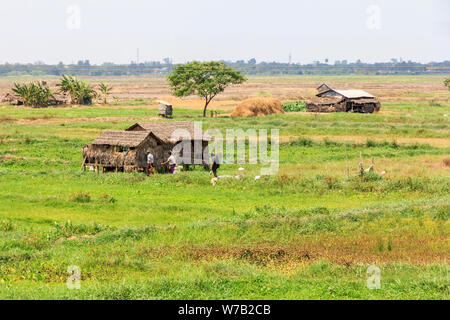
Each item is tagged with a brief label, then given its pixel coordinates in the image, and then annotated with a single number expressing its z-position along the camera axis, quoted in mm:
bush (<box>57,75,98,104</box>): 82438
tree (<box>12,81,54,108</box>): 77750
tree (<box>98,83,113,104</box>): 91188
